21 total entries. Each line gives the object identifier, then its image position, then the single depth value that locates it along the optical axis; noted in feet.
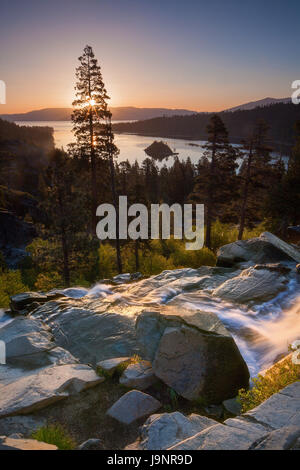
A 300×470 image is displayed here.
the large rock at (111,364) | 21.08
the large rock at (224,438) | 11.65
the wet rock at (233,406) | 16.94
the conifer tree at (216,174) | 78.95
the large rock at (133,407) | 16.57
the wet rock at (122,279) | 52.71
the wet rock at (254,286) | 35.17
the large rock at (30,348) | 23.02
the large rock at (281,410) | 12.80
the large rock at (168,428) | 13.30
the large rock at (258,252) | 46.24
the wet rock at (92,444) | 13.74
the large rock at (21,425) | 15.08
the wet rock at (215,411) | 16.96
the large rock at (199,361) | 18.24
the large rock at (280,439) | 11.02
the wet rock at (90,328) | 25.80
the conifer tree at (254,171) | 79.15
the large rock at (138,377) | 19.65
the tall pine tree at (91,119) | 76.64
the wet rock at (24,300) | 40.42
